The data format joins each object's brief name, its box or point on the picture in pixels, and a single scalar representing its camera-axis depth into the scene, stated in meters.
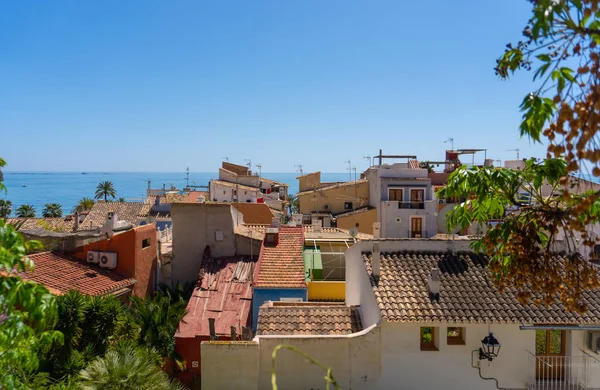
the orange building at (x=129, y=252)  20.14
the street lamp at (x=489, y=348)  10.15
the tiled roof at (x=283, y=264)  17.50
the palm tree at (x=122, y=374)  9.23
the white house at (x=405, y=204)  38.56
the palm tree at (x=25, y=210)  79.35
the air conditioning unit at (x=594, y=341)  10.56
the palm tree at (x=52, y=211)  88.31
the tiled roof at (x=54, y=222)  41.13
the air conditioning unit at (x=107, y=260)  20.08
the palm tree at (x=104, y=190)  96.06
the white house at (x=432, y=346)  10.09
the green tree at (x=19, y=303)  5.30
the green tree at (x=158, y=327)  15.44
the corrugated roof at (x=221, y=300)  16.77
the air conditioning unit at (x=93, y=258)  20.12
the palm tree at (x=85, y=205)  79.80
